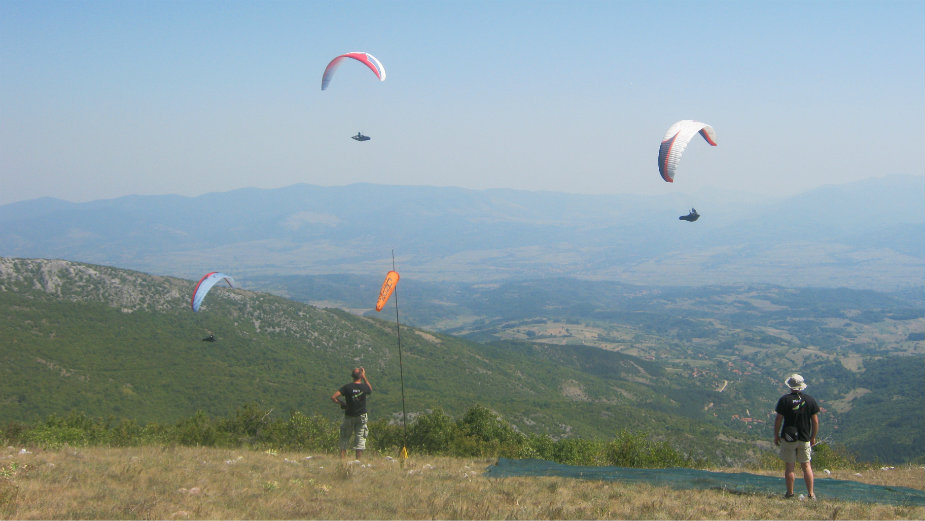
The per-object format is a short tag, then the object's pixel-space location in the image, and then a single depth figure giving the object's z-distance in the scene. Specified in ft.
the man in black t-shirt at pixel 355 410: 52.95
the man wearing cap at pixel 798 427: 37.55
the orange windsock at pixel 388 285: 63.21
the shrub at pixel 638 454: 76.33
